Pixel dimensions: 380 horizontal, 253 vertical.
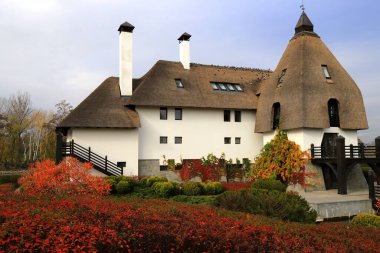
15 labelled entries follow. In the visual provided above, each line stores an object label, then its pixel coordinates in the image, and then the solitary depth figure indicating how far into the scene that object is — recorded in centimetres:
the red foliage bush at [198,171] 2670
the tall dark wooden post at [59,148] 2314
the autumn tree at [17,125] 5016
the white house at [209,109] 2459
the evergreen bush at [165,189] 1945
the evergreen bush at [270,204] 1198
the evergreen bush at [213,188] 2061
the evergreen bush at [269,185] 1894
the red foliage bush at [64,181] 1513
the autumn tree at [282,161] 2416
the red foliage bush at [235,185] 2176
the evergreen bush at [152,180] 2110
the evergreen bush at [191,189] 2000
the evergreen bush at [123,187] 1966
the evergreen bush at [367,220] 1237
